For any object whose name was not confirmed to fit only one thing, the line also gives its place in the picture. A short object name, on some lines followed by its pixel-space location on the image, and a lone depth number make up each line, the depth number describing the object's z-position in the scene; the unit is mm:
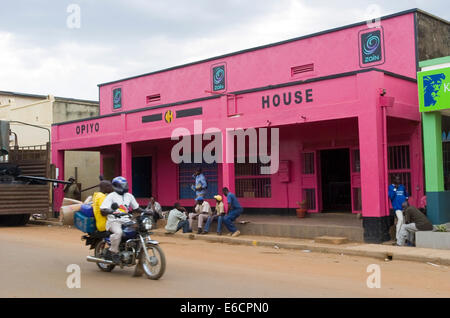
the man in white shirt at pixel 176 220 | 15430
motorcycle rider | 7934
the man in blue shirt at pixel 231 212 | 14252
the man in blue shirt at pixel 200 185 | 16266
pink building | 12156
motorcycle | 7645
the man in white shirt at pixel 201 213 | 14906
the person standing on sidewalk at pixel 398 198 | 11930
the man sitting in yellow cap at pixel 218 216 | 14516
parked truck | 17688
